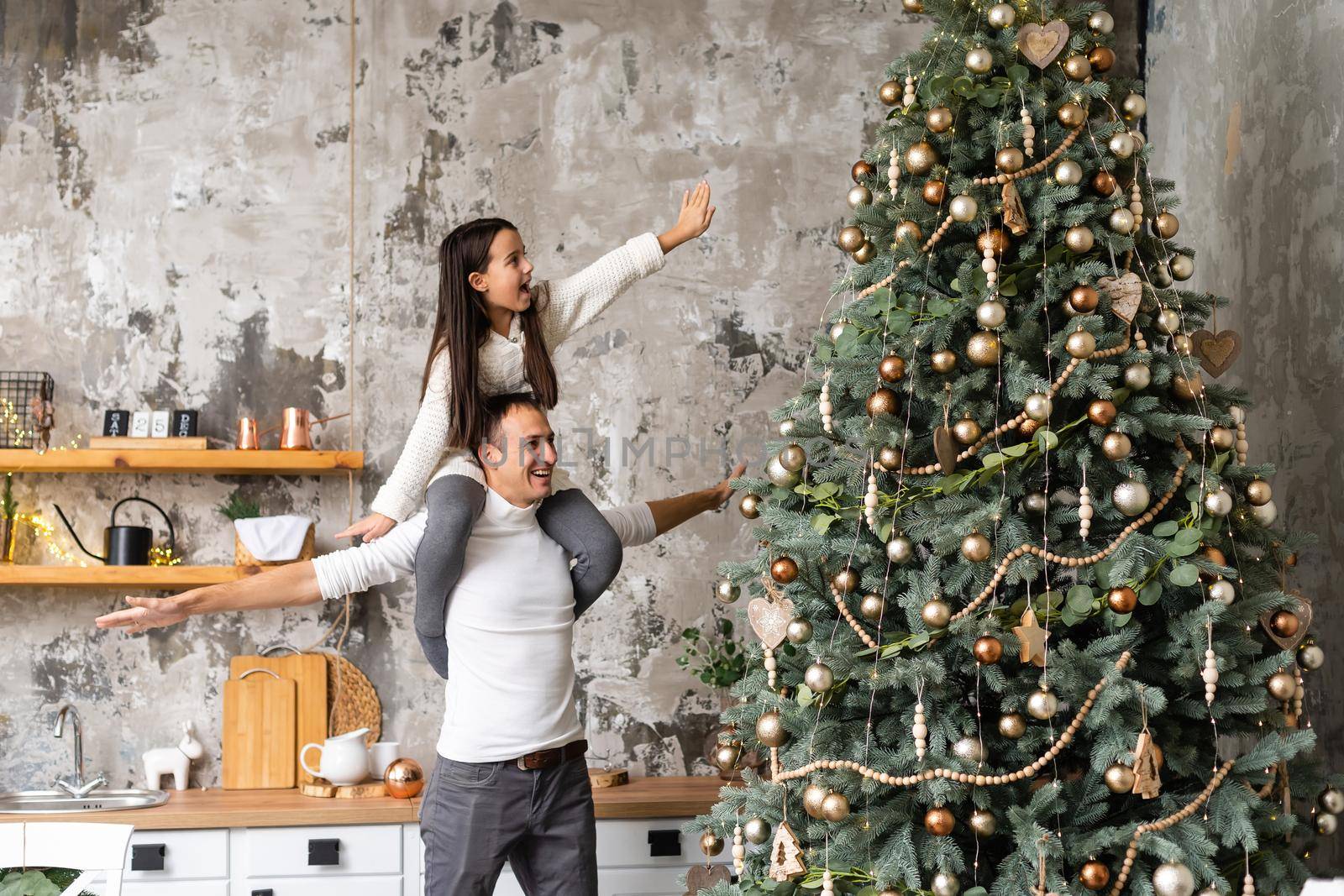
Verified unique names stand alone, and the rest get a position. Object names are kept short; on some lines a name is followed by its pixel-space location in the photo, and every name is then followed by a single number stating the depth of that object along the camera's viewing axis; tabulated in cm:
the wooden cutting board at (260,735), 330
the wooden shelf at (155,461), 319
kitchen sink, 308
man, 233
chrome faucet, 319
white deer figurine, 324
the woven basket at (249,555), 322
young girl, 235
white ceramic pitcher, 316
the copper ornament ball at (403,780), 310
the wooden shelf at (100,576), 315
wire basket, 327
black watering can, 322
